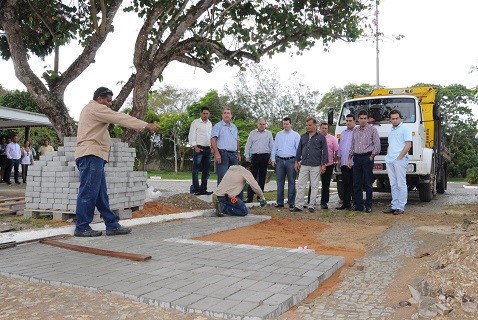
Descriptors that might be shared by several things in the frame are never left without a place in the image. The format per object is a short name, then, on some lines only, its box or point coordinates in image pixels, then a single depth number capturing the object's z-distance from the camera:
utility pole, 26.19
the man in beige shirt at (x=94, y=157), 6.00
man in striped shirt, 9.31
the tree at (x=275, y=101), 34.28
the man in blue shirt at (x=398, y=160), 9.19
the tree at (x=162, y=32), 8.54
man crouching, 8.48
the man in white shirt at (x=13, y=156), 17.28
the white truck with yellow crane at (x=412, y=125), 10.90
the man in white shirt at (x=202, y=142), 9.94
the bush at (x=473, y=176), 25.28
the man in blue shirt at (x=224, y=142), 9.67
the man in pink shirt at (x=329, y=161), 10.19
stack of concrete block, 6.98
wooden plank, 4.70
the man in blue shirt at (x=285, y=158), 10.14
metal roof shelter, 16.30
